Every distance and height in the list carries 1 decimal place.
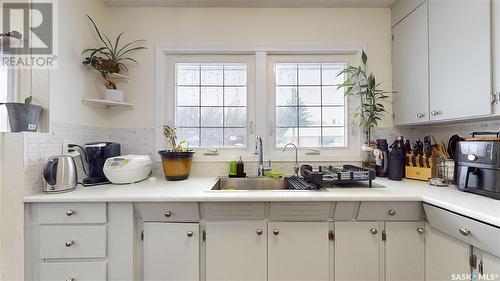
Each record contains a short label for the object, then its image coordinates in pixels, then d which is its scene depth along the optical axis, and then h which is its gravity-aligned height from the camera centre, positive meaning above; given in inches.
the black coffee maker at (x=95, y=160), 65.8 -6.0
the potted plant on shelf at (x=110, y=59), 70.9 +28.1
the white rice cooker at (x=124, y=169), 64.8 -8.5
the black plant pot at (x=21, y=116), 52.0 +6.0
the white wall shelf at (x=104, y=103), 69.8 +12.8
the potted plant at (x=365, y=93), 75.4 +17.2
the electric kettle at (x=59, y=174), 53.5 -8.4
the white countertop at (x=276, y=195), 48.3 -13.4
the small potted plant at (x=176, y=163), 70.3 -7.3
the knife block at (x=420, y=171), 66.7 -9.5
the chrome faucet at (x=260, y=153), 75.9 -4.6
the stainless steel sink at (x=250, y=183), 75.0 -14.8
